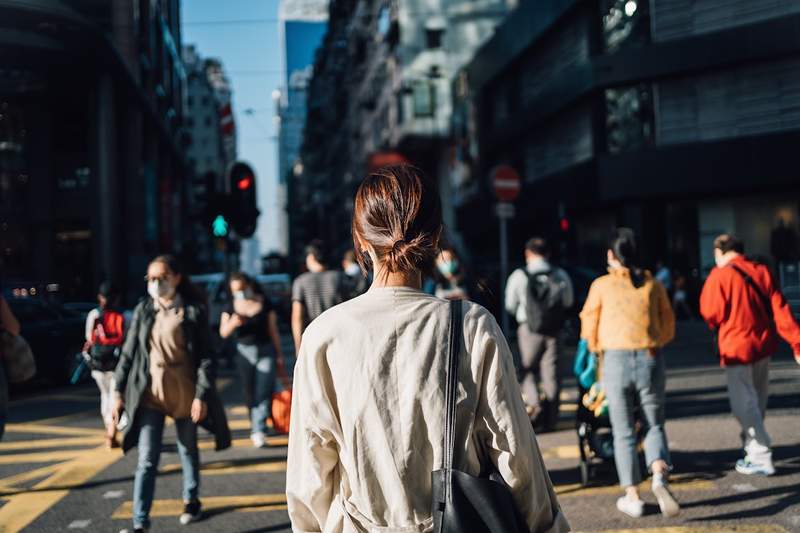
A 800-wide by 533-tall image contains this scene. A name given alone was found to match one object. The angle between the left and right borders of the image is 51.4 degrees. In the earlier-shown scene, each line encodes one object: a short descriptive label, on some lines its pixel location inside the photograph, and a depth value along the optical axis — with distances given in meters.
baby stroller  6.05
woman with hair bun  2.00
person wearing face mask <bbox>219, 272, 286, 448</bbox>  8.30
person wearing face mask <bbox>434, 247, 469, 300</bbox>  8.97
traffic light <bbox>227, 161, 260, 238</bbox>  10.82
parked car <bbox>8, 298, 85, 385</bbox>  12.98
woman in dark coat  5.16
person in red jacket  6.02
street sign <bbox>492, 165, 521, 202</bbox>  12.52
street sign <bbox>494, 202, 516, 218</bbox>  11.77
